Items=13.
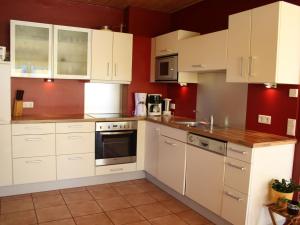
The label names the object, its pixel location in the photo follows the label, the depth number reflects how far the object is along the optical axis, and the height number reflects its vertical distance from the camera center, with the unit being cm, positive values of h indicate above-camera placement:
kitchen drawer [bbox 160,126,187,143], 312 -48
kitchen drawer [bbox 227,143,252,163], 231 -50
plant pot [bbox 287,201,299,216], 224 -93
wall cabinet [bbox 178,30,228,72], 296 +50
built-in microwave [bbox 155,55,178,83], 376 +36
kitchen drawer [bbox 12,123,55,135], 321 -48
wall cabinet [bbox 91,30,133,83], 384 +51
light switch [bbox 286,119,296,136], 255 -29
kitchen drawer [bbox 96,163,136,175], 373 -109
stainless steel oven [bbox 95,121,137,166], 370 -72
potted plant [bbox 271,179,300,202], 235 -81
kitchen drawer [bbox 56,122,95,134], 344 -48
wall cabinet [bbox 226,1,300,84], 236 +48
